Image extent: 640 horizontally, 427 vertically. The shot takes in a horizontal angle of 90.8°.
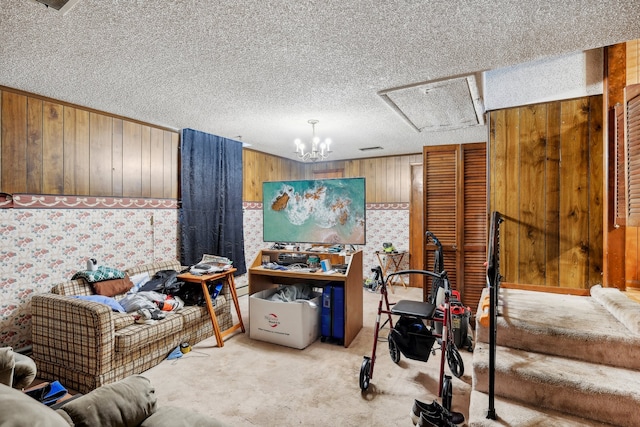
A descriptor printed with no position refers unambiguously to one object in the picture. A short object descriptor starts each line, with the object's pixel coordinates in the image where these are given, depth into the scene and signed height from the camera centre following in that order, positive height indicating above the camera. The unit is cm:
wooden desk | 304 -76
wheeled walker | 223 -90
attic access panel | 258 +101
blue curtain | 396 +17
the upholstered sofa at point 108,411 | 80 -70
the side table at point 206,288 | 303 -75
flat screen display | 321 -1
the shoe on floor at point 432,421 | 165 -112
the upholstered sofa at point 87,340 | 227 -99
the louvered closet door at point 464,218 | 353 -9
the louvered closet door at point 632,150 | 188 +36
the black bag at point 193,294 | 321 -86
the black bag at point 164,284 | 313 -73
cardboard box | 296 -107
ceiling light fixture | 354 +73
